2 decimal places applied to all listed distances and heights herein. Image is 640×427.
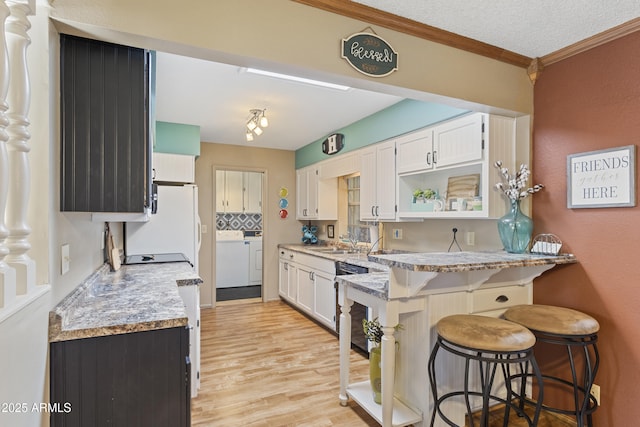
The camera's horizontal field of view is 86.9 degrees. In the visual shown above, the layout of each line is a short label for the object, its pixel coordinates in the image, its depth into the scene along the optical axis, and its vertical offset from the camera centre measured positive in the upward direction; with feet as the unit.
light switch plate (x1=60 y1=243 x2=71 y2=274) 4.64 -0.63
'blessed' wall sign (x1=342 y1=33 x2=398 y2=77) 5.66 +2.73
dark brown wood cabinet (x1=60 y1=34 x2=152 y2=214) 4.52 +1.24
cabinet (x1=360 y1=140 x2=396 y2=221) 10.93 +1.06
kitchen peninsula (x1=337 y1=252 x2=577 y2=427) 6.23 -1.81
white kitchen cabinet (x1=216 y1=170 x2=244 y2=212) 21.81 +1.44
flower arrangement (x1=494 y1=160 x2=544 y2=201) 7.31 +0.61
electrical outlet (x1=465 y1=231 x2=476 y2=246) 9.30 -0.70
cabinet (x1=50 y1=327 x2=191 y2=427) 3.80 -1.95
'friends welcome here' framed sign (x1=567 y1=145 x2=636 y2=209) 6.07 +0.65
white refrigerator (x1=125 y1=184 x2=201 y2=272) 11.27 -0.49
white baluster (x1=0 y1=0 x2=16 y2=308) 2.69 +0.49
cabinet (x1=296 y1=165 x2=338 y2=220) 15.48 +0.79
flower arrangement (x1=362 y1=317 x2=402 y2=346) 7.52 -2.67
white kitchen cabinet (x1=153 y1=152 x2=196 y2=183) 12.76 +1.78
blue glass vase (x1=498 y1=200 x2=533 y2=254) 7.33 -0.36
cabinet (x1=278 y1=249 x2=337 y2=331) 12.29 -2.98
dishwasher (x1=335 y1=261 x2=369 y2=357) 10.35 -3.37
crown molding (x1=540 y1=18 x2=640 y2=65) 6.02 +3.32
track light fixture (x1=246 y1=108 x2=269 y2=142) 11.28 +3.25
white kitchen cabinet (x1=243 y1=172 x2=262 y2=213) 22.56 +1.36
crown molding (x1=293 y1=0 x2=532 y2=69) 5.48 +3.35
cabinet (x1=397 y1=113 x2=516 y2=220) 7.77 +1.25
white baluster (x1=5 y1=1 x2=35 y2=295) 3.16 +0.70
